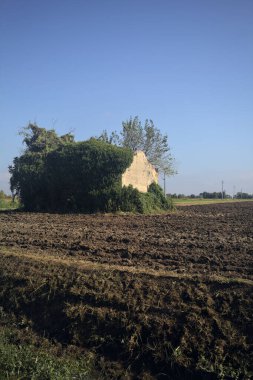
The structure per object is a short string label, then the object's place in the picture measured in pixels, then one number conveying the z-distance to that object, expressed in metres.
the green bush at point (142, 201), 26.09
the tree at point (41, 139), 36.12
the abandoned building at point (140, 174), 28.26
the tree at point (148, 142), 49.47
